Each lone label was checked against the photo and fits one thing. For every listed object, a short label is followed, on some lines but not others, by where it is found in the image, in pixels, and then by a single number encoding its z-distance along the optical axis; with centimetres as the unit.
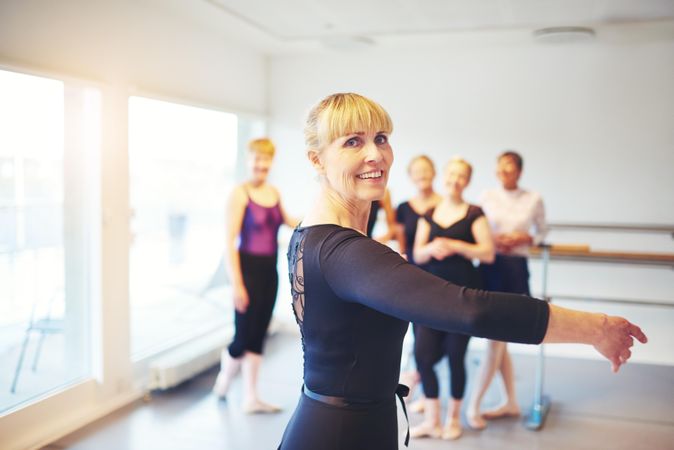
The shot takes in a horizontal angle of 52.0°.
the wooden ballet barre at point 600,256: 351
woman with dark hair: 364
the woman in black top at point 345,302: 107
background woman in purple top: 361
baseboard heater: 396
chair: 321
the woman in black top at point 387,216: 378
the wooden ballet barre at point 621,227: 476
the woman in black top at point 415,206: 370
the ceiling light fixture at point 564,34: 433
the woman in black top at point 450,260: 331
